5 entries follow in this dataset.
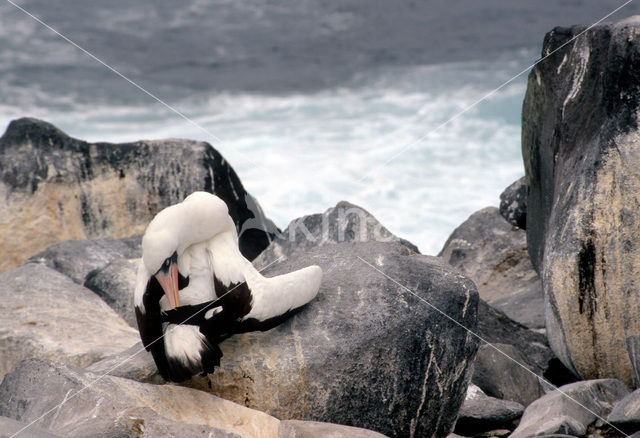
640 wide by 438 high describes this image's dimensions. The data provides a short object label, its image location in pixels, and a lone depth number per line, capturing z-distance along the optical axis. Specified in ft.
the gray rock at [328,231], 61.87
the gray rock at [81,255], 70.95
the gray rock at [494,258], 74.13
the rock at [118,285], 62.44
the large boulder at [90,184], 83.76
